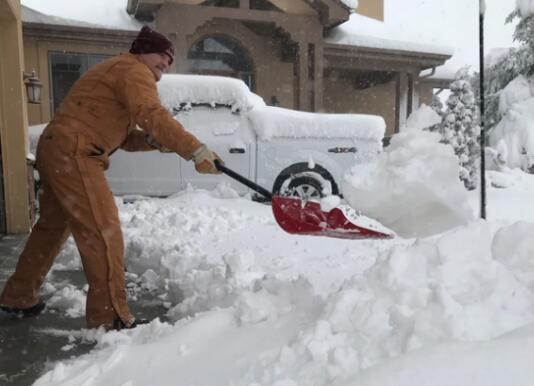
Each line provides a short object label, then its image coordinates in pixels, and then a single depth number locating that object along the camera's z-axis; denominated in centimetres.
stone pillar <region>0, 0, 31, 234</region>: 574
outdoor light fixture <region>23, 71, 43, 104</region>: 689
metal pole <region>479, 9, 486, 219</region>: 341
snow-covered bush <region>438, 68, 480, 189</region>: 1028
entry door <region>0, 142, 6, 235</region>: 575
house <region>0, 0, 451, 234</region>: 1238
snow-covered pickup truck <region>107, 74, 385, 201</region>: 777
